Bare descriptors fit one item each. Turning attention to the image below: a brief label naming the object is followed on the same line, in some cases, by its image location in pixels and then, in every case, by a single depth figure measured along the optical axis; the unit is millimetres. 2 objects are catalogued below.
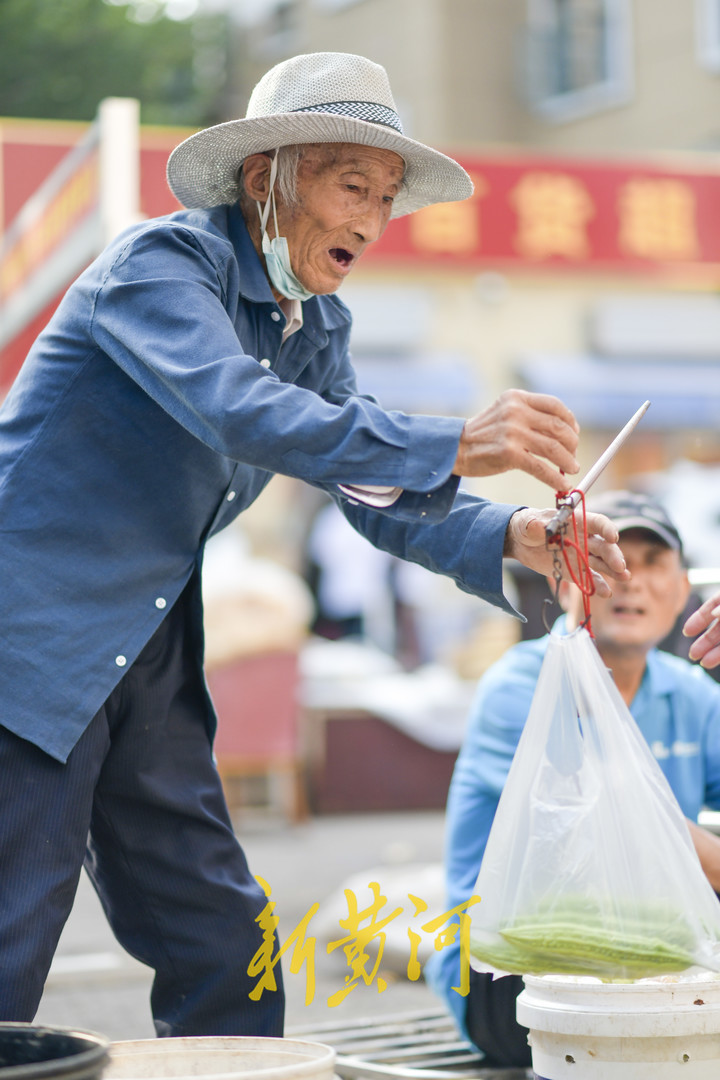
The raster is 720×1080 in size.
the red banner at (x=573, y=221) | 24303
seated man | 6902
